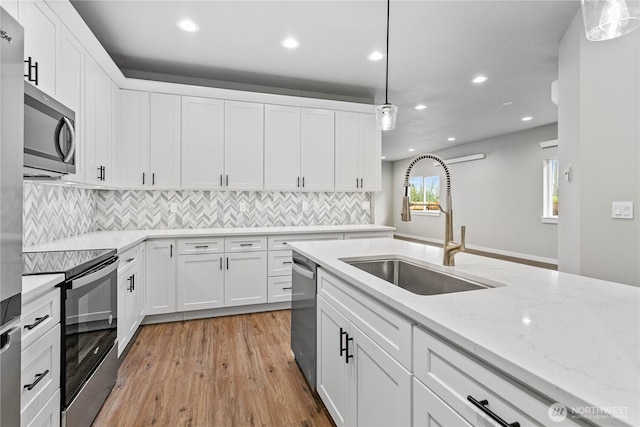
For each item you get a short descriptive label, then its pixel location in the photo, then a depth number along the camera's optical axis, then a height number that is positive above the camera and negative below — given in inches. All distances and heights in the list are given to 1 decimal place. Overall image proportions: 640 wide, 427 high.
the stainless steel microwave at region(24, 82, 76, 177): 58.8 +15.1
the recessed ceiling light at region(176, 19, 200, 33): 109.3 +63.2
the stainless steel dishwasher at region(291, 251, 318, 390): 79.6 -27.1
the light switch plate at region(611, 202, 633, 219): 93.2 +1.4
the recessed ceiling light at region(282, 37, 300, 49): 122.6 +64.4
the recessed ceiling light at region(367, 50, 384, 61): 134.0 +65.4
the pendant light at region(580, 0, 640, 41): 40.6 +25.2
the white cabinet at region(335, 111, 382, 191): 171.2 +32.3
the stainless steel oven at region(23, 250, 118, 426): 59.9 -24.2
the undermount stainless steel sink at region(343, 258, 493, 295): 59.8 -13.1
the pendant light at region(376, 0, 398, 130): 91.0 +27.3
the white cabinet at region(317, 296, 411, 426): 43.8 -26.6
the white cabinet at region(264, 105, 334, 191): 158.2 +31.8
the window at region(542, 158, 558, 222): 252.8 +20.3
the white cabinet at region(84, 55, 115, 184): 103.7 +29.6
